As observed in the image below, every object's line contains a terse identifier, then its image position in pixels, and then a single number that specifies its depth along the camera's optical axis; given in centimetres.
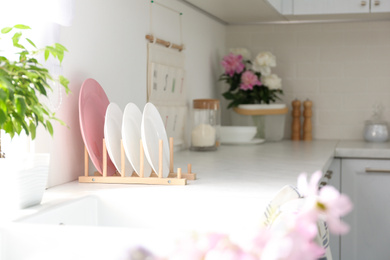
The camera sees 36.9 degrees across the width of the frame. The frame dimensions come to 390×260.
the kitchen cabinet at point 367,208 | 283
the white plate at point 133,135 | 160
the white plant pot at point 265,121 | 329
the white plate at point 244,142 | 308
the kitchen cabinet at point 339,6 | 312
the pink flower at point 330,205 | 43
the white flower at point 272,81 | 334
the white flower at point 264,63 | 332
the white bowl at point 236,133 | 306
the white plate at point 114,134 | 159
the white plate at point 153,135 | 166
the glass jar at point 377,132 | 328
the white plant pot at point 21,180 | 116
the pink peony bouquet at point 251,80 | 329
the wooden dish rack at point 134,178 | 159
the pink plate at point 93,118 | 162
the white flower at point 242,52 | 343
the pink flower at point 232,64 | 329
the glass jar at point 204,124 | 262
